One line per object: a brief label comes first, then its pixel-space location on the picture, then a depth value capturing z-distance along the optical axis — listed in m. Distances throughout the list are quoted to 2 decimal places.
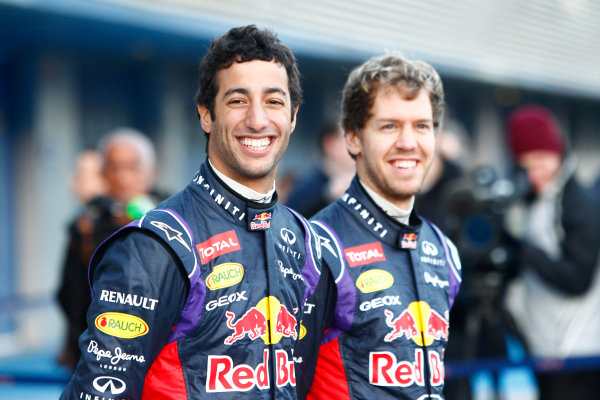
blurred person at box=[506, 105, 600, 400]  8.07
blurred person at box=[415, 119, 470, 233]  8.44
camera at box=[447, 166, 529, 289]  7.91
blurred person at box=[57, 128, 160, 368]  7.22
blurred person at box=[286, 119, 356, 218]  9.15
